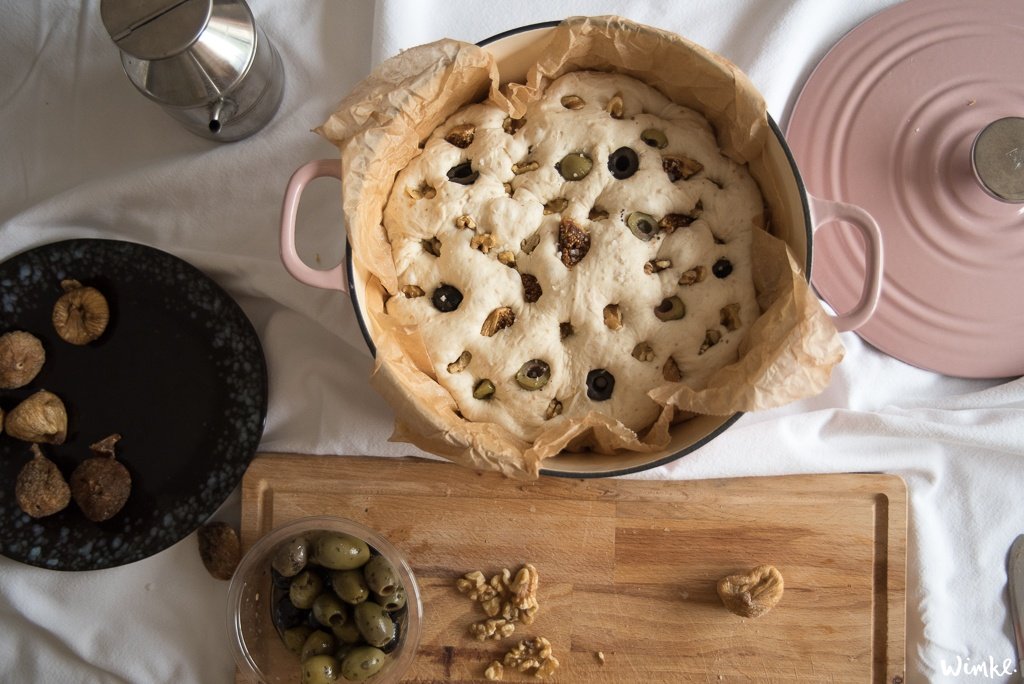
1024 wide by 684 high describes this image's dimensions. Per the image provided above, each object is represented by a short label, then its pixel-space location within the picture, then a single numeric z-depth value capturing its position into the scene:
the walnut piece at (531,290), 0.94
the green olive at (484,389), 0.93
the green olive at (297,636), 1.03
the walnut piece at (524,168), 0.95
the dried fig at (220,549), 1.07
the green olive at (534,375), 0.92
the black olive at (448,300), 0.94
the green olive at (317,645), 1.02
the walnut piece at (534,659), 1.04
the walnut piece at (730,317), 0.92
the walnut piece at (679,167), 0.94
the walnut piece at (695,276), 0.93
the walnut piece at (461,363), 0.93
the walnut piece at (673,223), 0.93
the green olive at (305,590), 1.02
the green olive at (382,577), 1.00
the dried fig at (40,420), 1.05
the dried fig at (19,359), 1.06
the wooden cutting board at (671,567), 1.05
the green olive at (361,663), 1.00
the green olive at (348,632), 1.02
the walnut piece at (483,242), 0.93
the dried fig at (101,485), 1.05
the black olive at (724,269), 0.93
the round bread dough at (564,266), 0.92
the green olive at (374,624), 0.99
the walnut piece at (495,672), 1.04
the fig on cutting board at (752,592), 1.01
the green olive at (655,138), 0.95
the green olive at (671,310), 0.92
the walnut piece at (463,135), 0.96
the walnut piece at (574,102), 0.96
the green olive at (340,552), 1.00
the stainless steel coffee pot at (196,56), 0.91
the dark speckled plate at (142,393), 1.07
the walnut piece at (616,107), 0.95
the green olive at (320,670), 1.00
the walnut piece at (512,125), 0.97
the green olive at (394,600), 1.01
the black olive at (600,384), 0.93
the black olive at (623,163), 0.94
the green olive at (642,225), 0.92
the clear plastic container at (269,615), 1.02
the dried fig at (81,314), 1.07
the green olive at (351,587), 1.00
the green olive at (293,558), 1.01
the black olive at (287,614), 1.03
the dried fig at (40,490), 1.06
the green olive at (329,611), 1.01
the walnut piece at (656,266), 0.93
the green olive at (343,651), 1.01
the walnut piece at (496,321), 0.92
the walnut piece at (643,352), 0.93
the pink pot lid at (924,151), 1.07
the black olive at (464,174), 0.95
